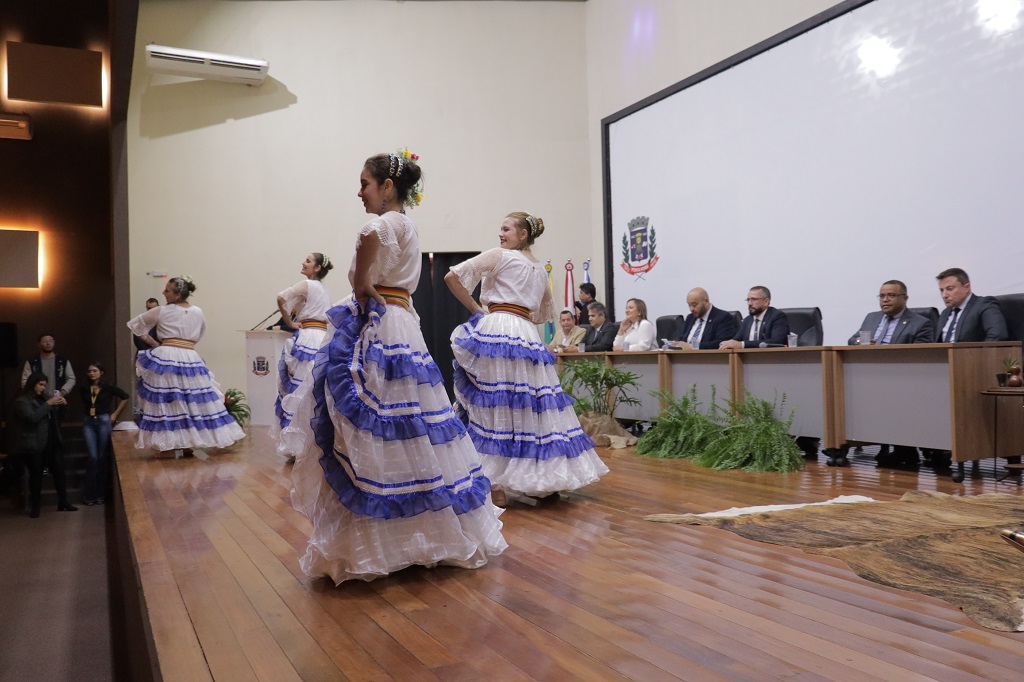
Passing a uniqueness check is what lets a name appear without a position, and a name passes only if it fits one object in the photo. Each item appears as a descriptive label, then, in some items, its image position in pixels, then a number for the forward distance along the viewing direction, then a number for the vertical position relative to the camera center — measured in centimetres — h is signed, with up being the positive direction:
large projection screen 610 +167
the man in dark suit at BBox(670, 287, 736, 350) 684 +17
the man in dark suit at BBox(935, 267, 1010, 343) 518 +18
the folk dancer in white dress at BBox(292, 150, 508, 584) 261 -29
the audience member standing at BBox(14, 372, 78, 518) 699 -70
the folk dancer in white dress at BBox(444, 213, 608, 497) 386 -17
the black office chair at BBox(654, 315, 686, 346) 809 +22
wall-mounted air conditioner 940 +346
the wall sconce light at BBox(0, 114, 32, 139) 866 +255
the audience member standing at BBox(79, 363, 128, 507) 731 -64
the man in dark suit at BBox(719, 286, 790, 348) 636 +17
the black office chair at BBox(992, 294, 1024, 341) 536 +19
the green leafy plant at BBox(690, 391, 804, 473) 527 -67
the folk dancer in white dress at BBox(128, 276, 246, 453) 639 -23
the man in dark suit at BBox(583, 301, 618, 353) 827 +17
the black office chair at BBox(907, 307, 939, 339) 585 +21
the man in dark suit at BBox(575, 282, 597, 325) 944 +65
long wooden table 473 -31
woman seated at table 781 +15
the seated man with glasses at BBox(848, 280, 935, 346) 555 +15
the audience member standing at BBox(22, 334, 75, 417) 781 -11
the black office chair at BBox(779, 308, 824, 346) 655 +15
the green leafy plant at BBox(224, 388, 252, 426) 883 -60
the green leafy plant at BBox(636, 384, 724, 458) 590 -63
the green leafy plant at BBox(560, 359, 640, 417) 687 -33
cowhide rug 245 -77
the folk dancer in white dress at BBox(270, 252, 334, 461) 579 +19
